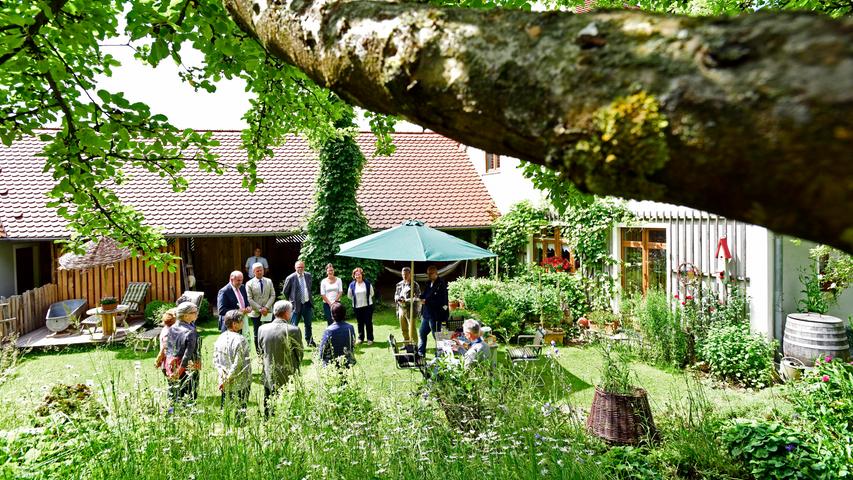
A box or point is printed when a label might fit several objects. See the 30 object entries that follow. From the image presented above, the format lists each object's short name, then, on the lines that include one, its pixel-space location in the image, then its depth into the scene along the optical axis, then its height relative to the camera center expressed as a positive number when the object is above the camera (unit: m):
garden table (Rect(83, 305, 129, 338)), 11.47 -1.74
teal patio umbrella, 8.86 -0.22
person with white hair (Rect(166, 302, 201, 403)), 5.45 -1.08
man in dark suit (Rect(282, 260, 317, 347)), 10.79 -1.14
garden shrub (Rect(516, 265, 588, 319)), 12.10 -1.29
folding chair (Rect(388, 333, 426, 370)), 7.00 -1.77
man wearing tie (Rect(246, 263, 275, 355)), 9.80 -1.13
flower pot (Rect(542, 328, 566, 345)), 10.80 -2.10
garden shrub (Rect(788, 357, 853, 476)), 4.55 -1.80
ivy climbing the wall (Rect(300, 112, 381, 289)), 14.84 +0.60
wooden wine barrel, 7.59 -1.61
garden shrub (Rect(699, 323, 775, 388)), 7.88 -1.92
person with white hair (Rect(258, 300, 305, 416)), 5.37 -1.18
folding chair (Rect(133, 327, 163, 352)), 10.99 -2.02
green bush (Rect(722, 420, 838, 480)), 4.11 -1.77
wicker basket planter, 5.18 -1.84
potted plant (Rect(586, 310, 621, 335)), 11.17 -1.91
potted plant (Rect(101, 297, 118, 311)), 11.53 -1.39
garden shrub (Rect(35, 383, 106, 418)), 4.70 -1.48
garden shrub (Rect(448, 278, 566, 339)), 10.63 -1.52
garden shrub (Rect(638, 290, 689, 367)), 8.78 -1.75
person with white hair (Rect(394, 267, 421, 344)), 10.86 -1.37
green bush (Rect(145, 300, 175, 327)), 12.95 -1.77
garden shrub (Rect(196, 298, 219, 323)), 13.65 -1.96
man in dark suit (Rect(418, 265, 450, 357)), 9.95 -1.33
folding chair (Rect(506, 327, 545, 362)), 7.56 -1.74
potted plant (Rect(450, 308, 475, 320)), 10.86 -1.68
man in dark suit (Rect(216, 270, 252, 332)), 9.17 -1.04
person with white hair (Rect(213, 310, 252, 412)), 4.66 -1.11
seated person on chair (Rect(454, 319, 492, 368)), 5.72 -1.27
